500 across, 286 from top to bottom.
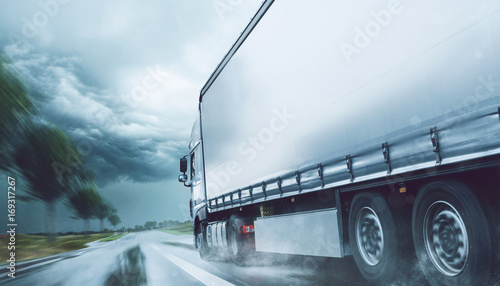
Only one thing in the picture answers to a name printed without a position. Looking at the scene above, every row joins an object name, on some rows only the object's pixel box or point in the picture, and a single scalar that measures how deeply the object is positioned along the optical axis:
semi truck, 3.99
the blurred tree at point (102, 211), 99.50
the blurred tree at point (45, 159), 38.59
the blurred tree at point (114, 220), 162.65
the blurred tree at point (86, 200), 74.62
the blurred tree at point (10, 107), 30.03
